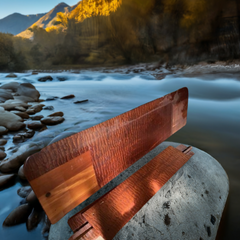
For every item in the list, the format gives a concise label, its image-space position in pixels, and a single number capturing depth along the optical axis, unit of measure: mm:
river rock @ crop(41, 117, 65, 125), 3902
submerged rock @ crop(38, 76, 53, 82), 11641
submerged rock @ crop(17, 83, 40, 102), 6219
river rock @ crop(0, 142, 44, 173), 2189
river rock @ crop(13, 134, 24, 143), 3114
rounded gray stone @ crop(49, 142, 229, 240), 970
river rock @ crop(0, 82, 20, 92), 6486
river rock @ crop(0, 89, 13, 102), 5407
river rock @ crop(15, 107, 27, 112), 4562
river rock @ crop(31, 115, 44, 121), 4232
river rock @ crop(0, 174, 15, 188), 1962
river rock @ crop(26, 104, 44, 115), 4652
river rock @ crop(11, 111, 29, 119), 4194
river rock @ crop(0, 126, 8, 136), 3314
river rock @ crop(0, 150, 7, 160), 2557
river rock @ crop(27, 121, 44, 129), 3636
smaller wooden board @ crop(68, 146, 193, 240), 806
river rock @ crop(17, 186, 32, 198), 1815
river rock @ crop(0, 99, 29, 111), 4503
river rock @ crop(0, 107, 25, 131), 3527
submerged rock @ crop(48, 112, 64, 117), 4541
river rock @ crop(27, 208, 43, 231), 1445
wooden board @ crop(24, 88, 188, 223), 675
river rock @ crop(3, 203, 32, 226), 1484
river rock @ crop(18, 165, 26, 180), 2027
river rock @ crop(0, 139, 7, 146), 2964
